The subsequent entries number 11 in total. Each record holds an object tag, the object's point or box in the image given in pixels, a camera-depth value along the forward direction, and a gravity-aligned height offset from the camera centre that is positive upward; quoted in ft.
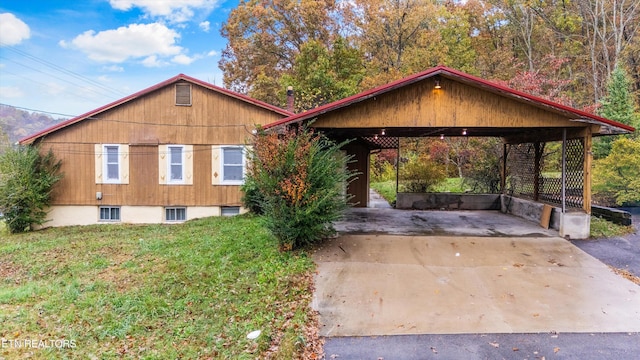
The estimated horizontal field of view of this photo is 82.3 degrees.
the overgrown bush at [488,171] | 42.68 +0.32
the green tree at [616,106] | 45.85 +9.29
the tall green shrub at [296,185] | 21.75 -0.72
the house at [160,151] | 41.91 +2.40
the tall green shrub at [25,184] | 39.50 -1.41
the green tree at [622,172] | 34.27 +0.23
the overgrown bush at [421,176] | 43.39 -0.32
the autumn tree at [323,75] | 66.90 +18.56
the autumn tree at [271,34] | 83.15 +32.69
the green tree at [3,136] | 103.05 +10.05
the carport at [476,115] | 24.20 +3.97
